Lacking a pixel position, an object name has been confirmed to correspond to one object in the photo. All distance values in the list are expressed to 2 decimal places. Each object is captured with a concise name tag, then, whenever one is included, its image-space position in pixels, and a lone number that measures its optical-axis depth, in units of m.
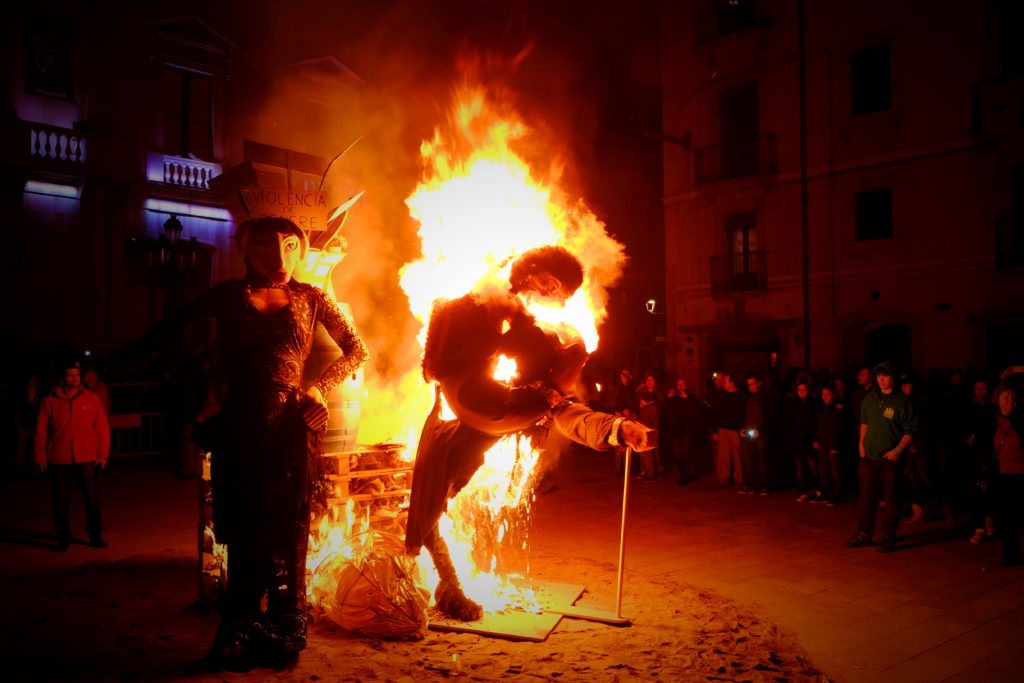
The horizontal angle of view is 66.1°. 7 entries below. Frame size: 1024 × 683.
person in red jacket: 8.00
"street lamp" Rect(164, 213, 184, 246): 17.26
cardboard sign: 5.86
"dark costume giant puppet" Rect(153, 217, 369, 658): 4.61
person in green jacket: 7.95
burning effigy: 5.02
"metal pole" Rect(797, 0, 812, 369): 21.83
